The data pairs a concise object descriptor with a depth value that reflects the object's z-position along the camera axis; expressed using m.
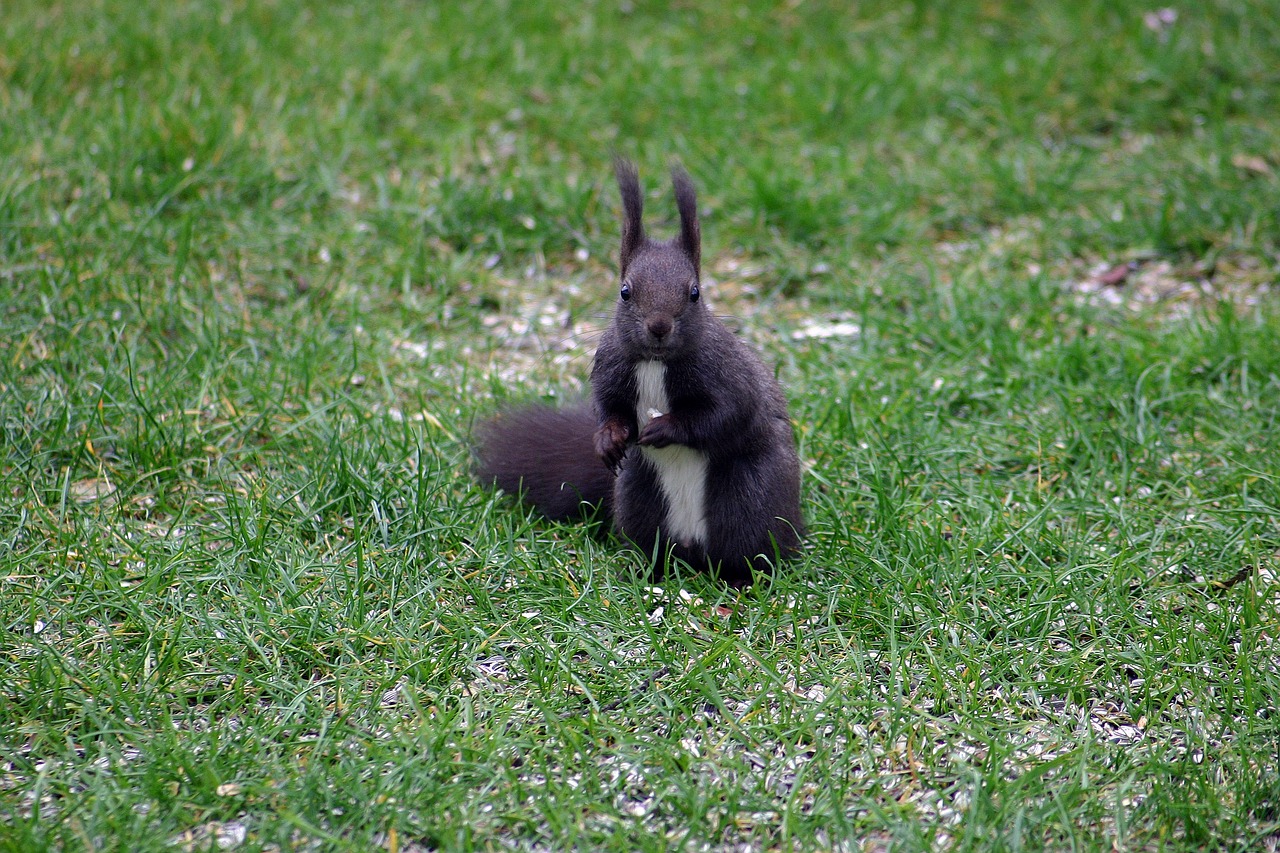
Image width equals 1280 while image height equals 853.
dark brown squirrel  5.66
